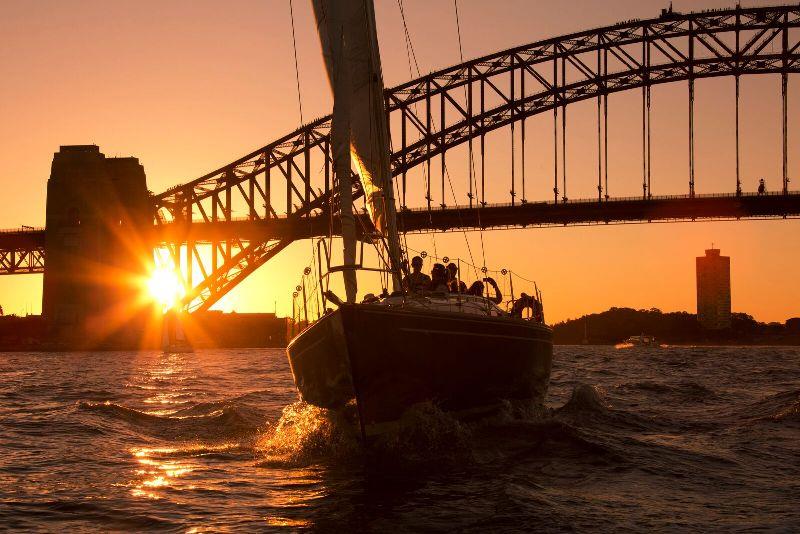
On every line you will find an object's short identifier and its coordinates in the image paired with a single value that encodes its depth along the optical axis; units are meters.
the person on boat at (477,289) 16.25
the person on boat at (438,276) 15.31
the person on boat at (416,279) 14.41
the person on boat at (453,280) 16.28
